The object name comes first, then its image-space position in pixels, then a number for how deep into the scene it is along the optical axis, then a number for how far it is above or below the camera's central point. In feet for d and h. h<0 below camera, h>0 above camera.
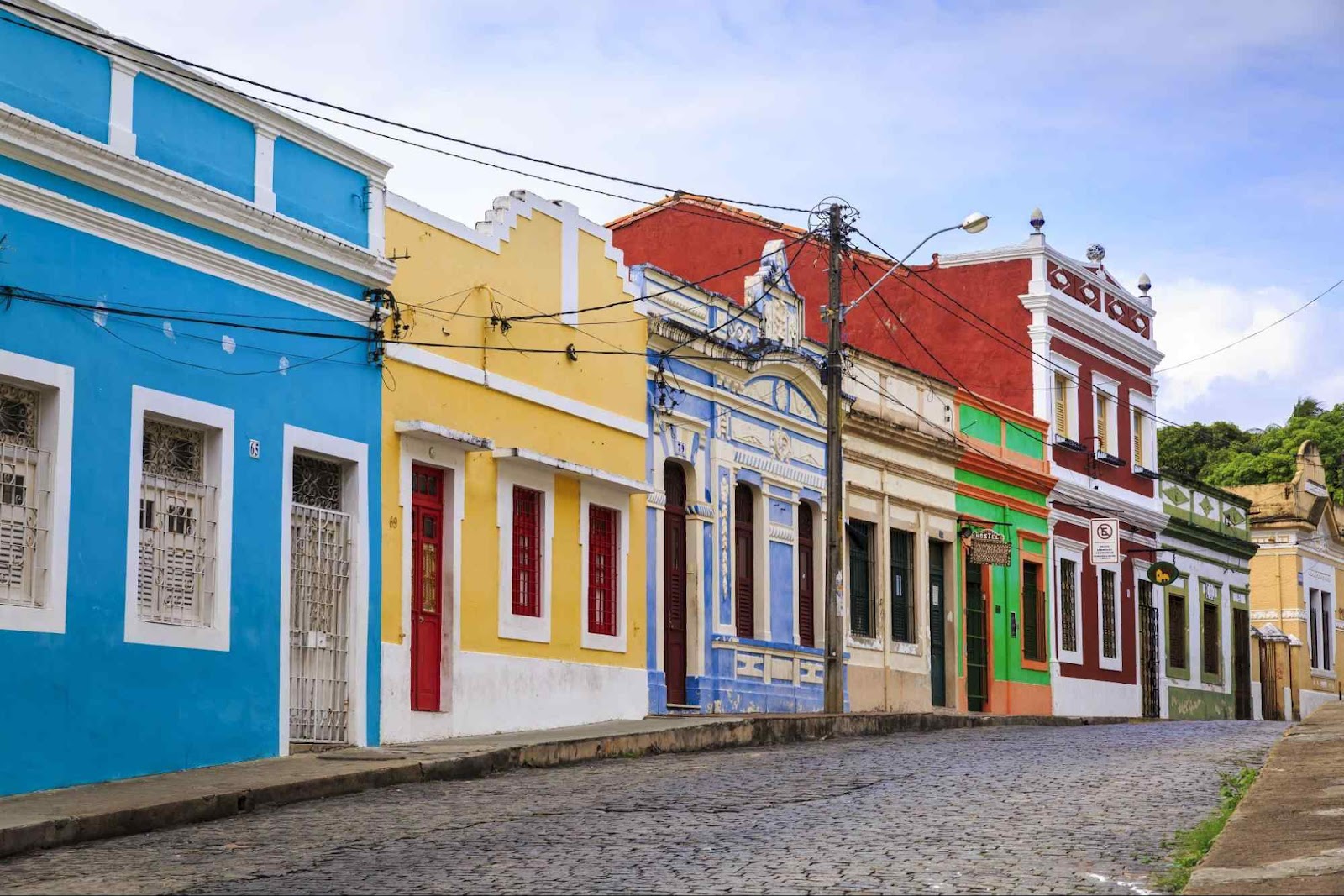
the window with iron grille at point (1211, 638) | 128.57 +1.75
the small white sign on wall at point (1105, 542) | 109.09 +7.19
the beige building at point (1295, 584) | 140.77 +6.22
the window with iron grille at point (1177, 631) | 122.11 +2.13
